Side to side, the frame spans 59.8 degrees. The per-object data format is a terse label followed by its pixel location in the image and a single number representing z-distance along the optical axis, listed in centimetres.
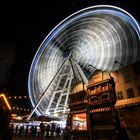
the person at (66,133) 1053
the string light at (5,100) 760
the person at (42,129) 1238
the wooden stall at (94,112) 950
